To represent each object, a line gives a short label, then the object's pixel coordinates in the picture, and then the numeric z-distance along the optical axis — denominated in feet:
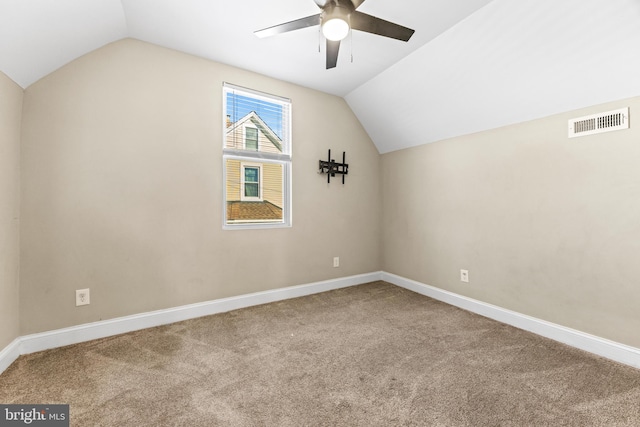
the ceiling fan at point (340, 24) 5.49
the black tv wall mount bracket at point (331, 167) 11.35
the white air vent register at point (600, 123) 6.25
